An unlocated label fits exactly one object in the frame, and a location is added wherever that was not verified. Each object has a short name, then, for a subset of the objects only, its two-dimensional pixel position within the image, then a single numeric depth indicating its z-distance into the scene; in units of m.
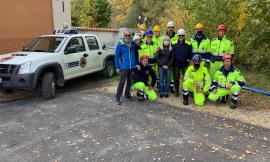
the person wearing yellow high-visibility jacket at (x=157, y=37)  6.11
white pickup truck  5.40
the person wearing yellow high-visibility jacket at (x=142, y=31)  6.38
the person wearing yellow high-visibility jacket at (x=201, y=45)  5.72
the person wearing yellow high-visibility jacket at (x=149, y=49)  5.97
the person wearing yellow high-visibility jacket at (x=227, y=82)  5.22
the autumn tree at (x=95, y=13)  27.66
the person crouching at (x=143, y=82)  5.74
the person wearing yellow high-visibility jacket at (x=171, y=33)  5.94
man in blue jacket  5.37
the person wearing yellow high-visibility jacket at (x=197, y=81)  5.46
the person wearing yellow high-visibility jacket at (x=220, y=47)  5.56
